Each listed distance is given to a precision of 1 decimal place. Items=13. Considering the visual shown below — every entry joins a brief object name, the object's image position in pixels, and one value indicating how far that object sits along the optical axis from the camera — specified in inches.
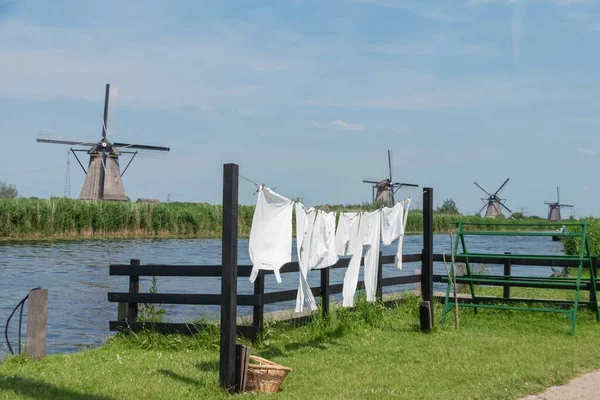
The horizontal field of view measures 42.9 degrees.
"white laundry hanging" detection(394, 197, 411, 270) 490.7
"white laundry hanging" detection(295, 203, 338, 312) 370.6
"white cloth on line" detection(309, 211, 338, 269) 391.2
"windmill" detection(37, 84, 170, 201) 2345.0
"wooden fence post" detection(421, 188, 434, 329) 505.0
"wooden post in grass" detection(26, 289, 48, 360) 371.6
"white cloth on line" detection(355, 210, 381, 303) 450.3
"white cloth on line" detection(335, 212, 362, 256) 427.8
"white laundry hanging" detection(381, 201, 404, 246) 478.0
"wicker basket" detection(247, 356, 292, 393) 290.4
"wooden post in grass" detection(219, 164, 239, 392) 296.4
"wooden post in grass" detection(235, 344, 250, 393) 293.1
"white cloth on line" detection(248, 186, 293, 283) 330.6
